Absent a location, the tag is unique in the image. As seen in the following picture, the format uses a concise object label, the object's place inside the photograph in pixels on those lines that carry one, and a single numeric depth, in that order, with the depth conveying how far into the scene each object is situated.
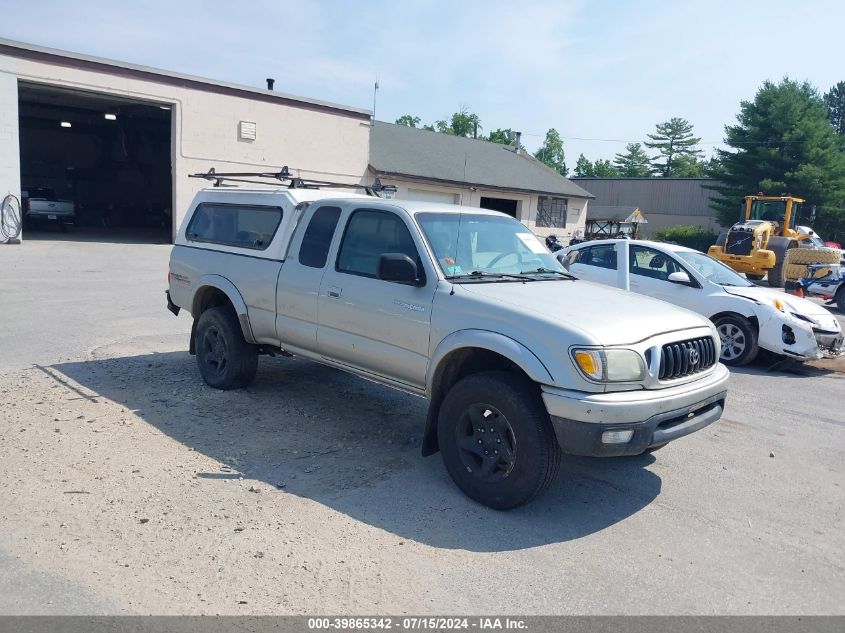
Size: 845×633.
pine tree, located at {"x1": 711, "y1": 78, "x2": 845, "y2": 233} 42.47
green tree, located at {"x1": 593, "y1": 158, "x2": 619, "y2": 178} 100.69
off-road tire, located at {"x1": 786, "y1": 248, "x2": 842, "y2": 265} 20.20
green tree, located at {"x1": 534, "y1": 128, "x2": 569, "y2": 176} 93.50
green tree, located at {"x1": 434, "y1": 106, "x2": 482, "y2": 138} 70.81
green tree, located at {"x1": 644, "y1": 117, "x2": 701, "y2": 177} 97.25
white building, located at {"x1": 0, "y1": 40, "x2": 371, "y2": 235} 22.02
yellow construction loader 21.27
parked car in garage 27.02
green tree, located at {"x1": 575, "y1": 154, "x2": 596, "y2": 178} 105.31
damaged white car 8.73
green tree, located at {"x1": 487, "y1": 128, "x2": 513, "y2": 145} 71.03
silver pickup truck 4.20
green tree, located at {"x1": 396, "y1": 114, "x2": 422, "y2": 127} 82.12
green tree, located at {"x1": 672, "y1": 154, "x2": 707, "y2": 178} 90.89
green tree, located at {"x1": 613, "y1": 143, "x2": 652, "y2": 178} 98.75
